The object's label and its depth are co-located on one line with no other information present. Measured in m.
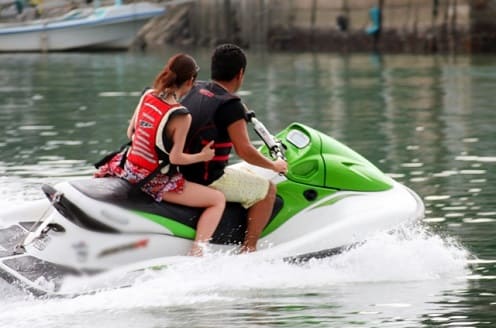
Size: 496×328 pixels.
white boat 102.06
